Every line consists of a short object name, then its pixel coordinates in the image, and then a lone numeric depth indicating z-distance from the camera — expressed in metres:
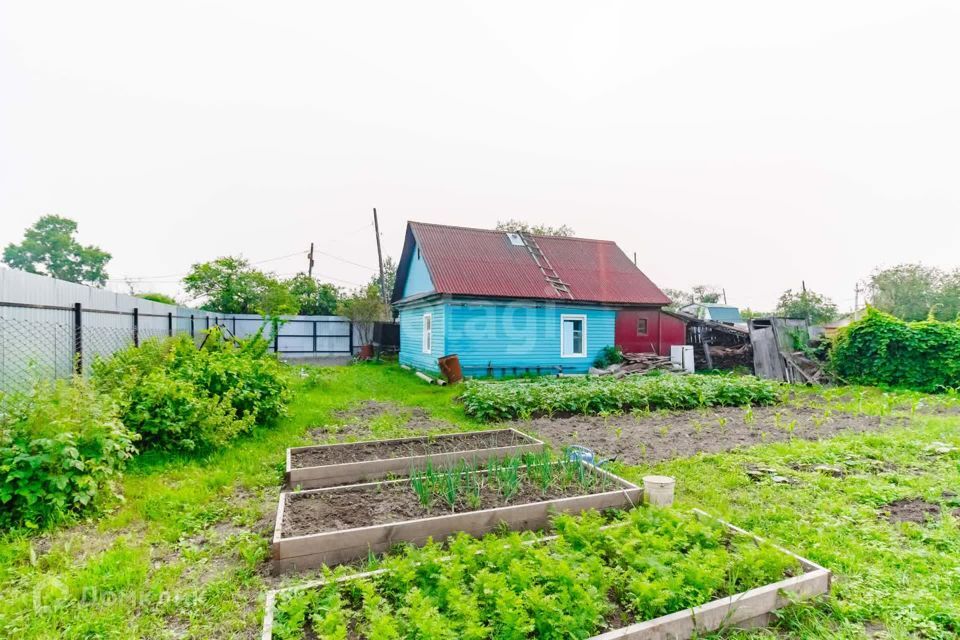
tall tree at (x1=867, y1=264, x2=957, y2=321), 32.88
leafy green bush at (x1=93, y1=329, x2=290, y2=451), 5.00
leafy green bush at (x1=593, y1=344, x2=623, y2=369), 14.15
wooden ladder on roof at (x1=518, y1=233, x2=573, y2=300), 14.30
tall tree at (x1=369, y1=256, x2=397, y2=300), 36.28
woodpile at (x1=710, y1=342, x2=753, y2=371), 15.37
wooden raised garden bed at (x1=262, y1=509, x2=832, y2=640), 2.05
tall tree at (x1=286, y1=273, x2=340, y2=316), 23.22
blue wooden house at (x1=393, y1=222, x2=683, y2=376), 12.99
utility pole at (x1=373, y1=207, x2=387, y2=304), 24.24
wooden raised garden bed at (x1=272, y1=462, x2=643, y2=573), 2.86
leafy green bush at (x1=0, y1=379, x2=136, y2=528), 3.32
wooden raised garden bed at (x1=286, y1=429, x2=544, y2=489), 4.37
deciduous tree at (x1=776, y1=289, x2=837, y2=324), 31.42
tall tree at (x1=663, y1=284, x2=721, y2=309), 54.91
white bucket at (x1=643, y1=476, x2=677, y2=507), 3.61
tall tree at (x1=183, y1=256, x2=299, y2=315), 20.86
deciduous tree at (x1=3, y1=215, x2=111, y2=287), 38.56
